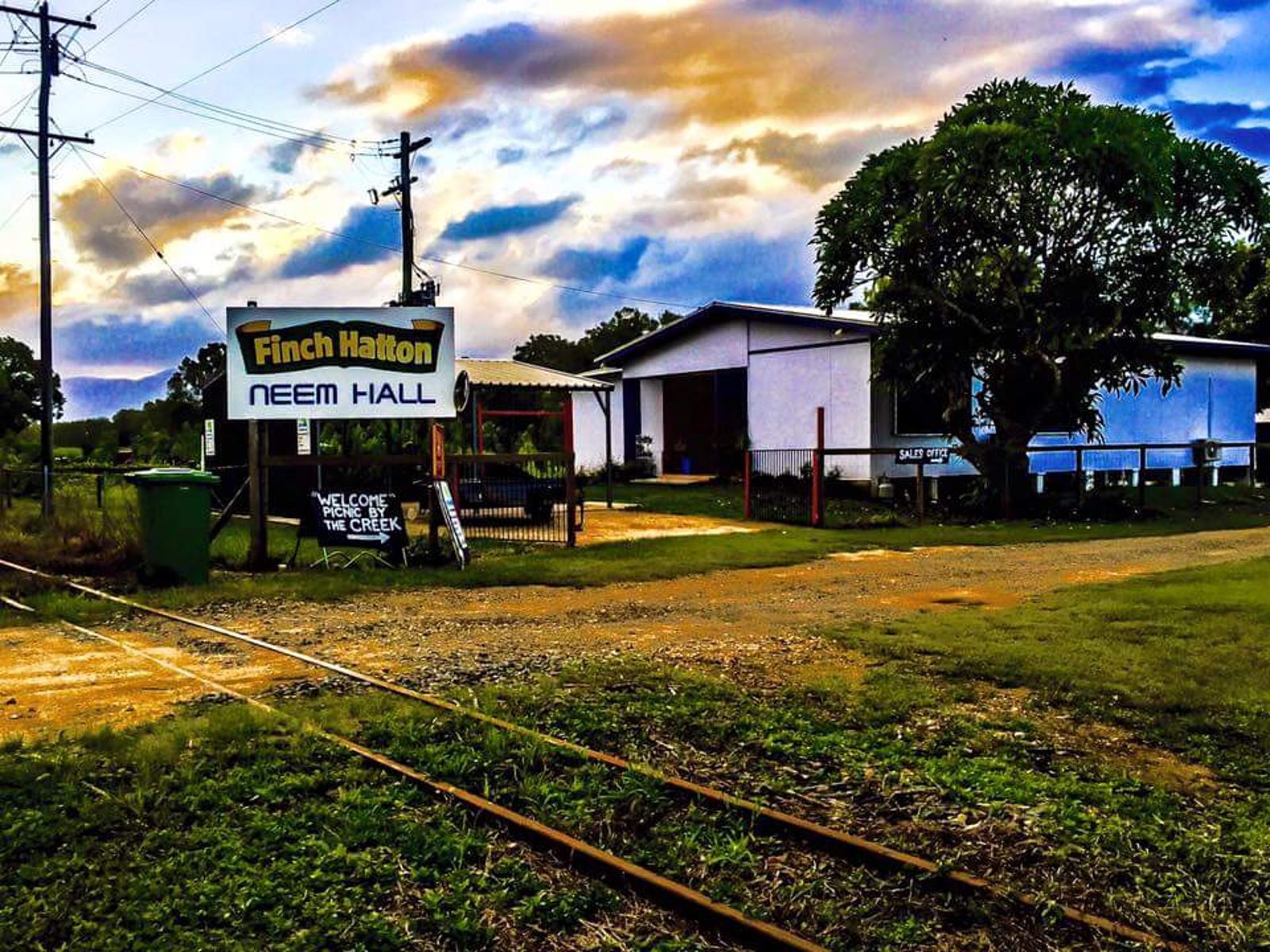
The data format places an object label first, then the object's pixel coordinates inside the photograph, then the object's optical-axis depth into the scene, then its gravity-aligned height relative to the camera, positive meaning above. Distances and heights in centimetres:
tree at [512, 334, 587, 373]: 6800 +693
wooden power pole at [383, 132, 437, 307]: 3061 +668
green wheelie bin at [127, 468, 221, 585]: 1245 -68
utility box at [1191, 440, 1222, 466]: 2428 +16
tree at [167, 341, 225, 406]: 6856 +607
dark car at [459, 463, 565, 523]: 1827 -55
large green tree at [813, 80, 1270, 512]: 1959 +398
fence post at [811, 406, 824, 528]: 1923 -32
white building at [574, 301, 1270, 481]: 2519 +153
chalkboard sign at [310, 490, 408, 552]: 1389 -71
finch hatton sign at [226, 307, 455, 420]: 1444 +132
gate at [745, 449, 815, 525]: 2144 -57
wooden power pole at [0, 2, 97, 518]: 2431 +525
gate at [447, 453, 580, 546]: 1806 -75
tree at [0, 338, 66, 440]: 5581 +377
